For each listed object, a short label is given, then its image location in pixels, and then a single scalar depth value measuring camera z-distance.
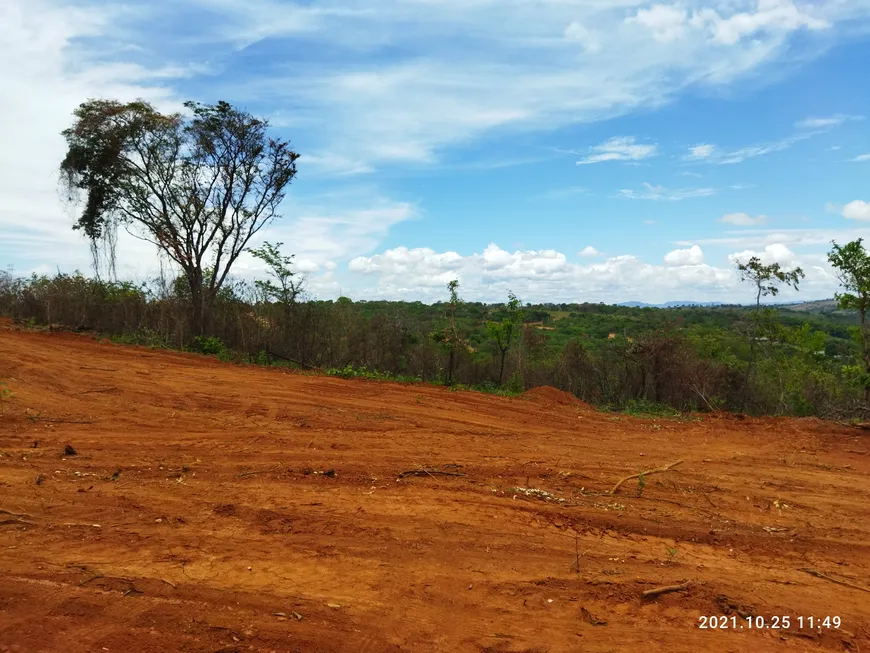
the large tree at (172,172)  14.95
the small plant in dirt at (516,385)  14.21
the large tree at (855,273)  12.16
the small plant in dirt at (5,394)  7.37
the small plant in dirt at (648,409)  11.41
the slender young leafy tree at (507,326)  15.06
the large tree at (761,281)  16.55
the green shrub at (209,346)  14.52
